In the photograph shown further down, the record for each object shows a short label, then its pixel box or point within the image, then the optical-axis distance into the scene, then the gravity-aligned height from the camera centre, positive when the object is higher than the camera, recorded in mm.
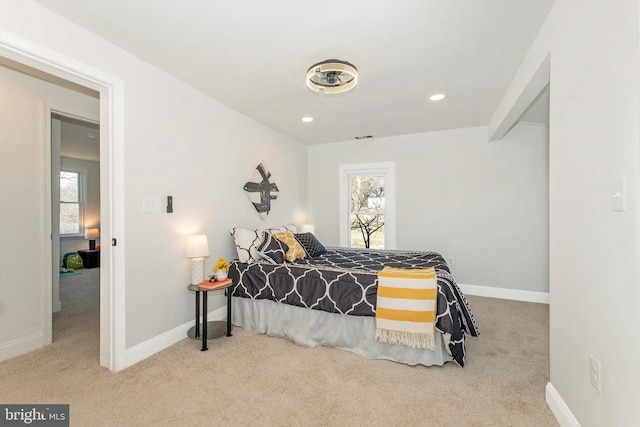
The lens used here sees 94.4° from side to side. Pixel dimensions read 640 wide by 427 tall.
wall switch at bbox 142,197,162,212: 2430 +76
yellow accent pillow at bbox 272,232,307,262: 3282 -391
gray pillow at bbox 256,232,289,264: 3164 -401
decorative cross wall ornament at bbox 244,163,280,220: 3779 +310
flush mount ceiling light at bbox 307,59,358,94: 2305 +1122
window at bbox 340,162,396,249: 4789 +117
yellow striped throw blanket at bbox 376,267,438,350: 2258 -748
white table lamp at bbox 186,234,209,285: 2703 -375
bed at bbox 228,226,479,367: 2311 -780
